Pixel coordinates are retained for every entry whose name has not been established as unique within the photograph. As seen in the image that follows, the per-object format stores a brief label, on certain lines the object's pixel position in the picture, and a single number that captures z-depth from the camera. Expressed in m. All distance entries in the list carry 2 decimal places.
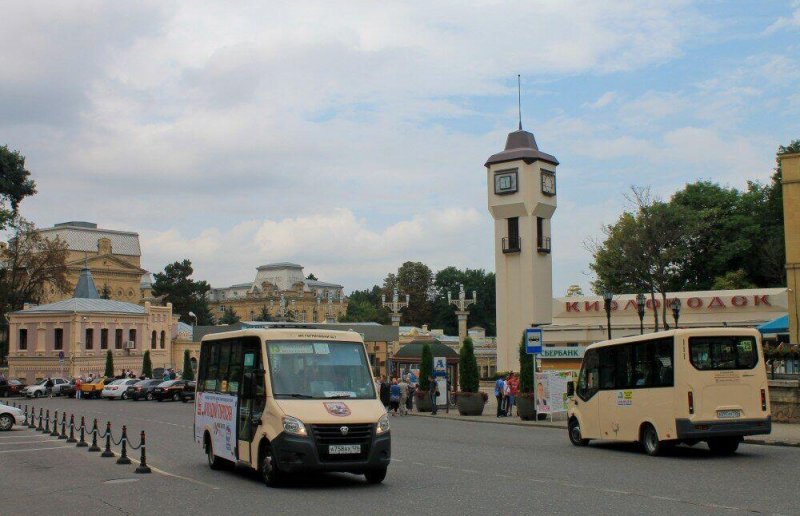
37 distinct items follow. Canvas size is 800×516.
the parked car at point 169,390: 55.00
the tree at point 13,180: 49.91
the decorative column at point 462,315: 68.81
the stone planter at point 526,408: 33.75
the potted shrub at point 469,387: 38.19
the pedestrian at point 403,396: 39.97
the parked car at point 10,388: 63.97
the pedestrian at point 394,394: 38.91
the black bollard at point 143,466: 17.08
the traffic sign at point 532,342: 32.91
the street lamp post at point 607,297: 33.81
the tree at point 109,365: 69.00
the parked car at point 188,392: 53.47
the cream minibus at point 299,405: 14.10
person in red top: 37.31
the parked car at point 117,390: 57.91
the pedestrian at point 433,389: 39.81
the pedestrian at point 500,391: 36.34
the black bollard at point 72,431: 25.61
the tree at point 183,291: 130.50
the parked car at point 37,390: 62.72
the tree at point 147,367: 67.50
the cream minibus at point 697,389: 18.23
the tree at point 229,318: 107.50
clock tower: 59.75
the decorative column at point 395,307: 63.97
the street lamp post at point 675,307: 34.88
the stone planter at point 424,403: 41.81
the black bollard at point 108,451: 20.74
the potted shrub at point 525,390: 33.78
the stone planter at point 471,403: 38.16
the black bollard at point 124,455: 18.84
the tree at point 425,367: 41.69
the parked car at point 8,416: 31.56
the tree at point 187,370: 60.22
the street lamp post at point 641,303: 34.67
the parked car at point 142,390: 56.44
